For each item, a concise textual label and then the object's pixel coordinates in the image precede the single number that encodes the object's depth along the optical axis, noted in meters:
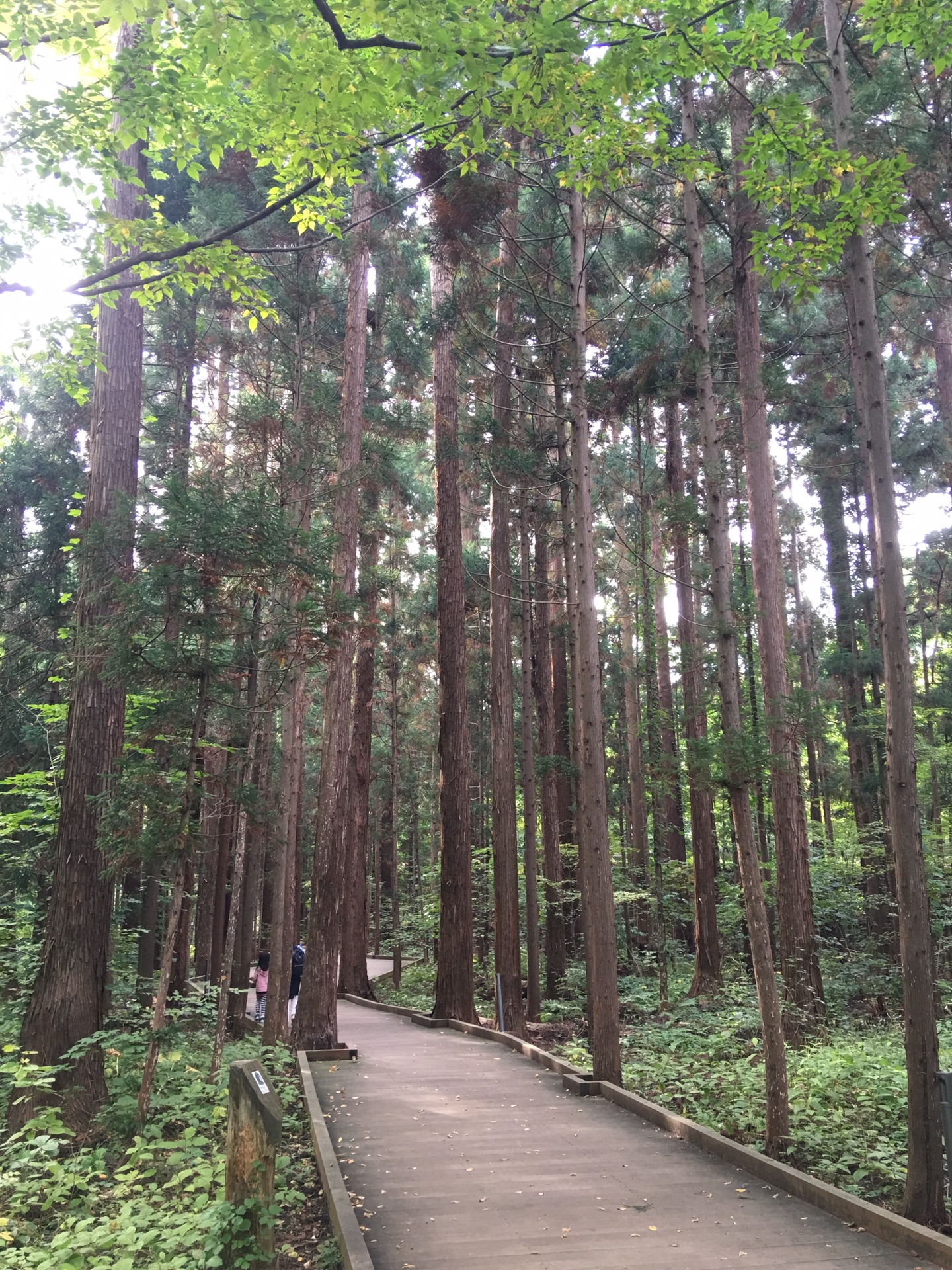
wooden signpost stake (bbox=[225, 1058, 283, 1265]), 4.54
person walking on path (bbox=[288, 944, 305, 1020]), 15.41
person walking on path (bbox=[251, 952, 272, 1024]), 15.19
